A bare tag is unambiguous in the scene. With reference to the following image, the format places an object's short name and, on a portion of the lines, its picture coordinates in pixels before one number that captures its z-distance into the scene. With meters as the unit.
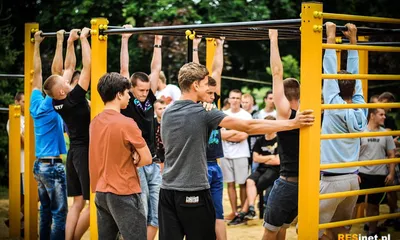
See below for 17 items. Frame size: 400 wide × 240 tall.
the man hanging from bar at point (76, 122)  7.29
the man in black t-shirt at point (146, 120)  7.36
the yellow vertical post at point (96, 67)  7.39
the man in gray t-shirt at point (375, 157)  9.06
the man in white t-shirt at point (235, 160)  10.93
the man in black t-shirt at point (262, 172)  10.53
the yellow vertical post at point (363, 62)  9.36
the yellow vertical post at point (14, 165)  9.12
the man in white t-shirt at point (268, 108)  12.00
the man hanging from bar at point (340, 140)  5.93
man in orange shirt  5.68
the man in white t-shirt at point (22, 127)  9.85
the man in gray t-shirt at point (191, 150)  5.42
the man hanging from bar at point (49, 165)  7.70
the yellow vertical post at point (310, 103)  5.41
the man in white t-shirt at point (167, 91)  11.18
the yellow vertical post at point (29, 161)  8.40
